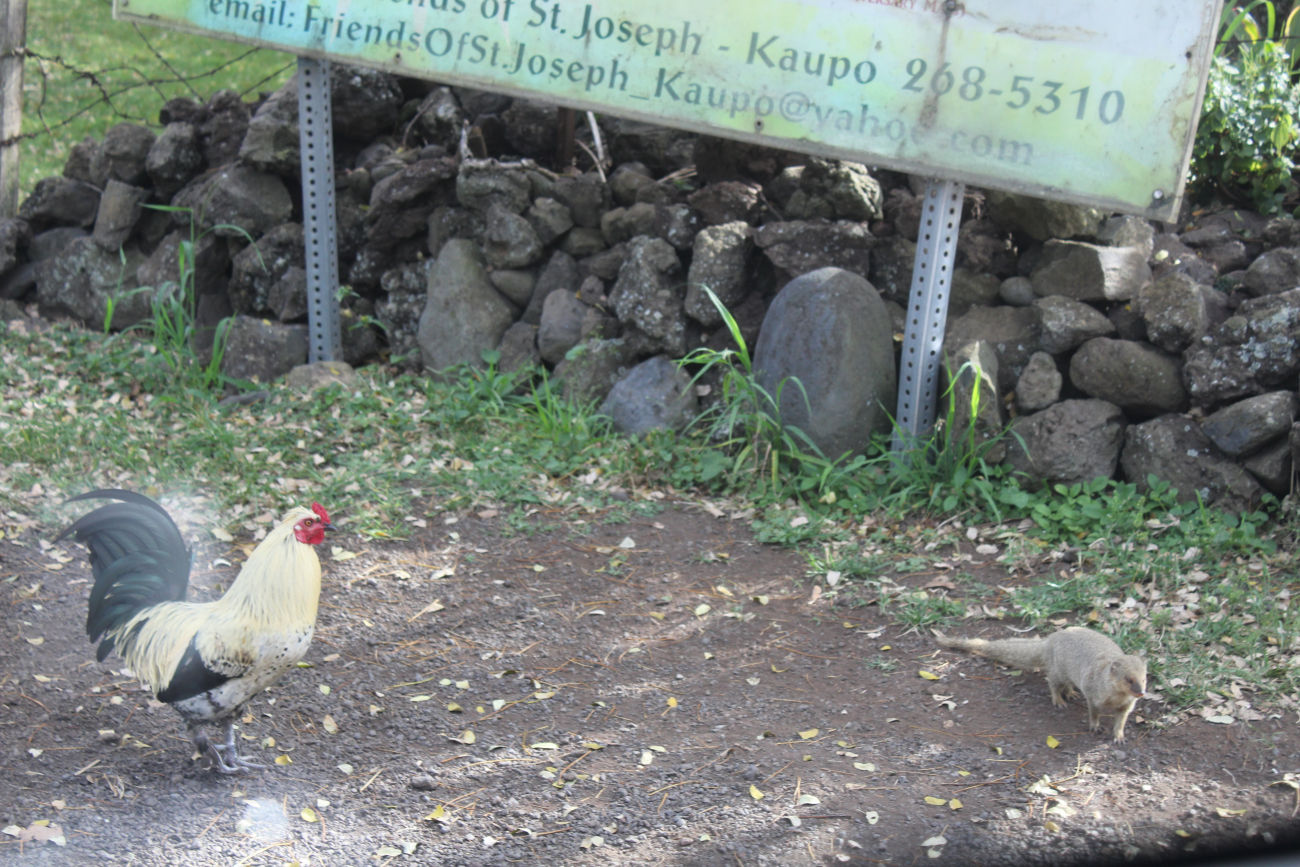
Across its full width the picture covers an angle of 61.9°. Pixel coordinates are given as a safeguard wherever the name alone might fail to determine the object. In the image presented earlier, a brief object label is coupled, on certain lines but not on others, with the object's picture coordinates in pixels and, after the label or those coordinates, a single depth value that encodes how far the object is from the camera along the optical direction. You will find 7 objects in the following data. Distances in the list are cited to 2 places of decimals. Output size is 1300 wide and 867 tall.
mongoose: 3.40
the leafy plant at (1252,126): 5.01
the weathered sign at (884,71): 4.44
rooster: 3.10
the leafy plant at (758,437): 5.12
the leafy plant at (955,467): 4.85
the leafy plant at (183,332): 6.16
